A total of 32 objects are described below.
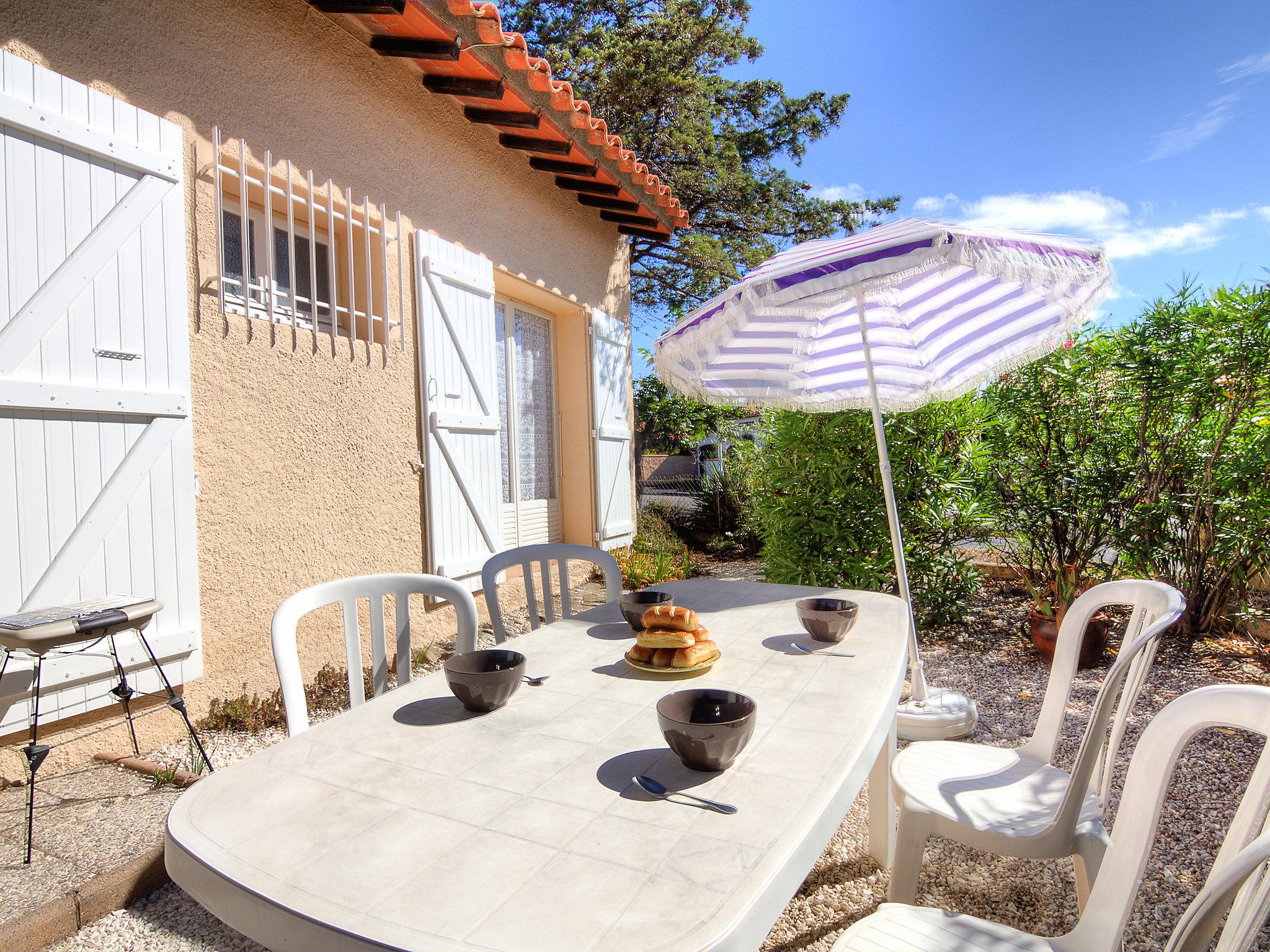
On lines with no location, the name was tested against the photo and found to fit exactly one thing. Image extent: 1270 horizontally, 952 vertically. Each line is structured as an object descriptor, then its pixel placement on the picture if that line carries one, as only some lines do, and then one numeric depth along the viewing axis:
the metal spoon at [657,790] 1.01
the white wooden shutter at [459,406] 4.29
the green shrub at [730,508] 8.25
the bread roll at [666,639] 1.57
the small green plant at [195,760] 2.57
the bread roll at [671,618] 1.61
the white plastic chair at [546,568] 2.57
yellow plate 1.57
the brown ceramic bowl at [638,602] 1.99
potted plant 3.90
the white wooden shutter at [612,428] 6.28
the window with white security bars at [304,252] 3.29
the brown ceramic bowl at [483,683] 1.37
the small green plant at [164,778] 2.43
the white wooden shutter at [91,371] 2.38
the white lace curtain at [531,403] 5.67
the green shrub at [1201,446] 3.82
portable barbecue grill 1.97
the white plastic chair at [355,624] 1.67
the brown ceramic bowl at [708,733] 1.07
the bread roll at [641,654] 1.62
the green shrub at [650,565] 5.67
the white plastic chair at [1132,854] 1.01
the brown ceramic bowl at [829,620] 1.79
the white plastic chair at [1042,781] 1.42
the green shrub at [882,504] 4.57
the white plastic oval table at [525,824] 0.76
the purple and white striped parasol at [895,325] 2.03
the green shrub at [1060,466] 4.37
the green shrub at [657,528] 7.18
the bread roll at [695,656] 1.58
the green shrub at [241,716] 3.02
